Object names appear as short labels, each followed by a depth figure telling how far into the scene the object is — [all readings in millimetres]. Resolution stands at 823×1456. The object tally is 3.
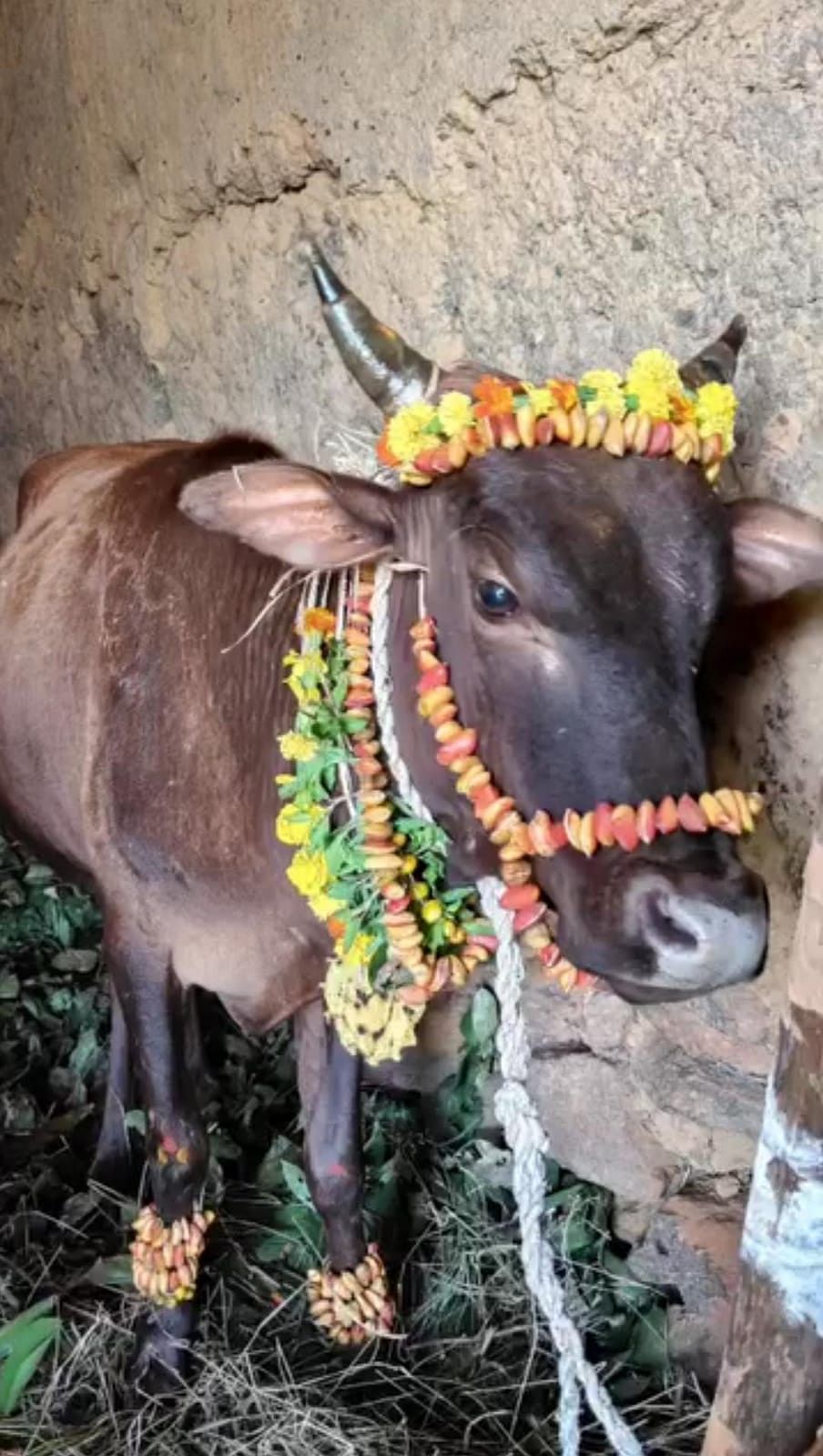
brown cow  1970
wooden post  1751
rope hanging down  2164
